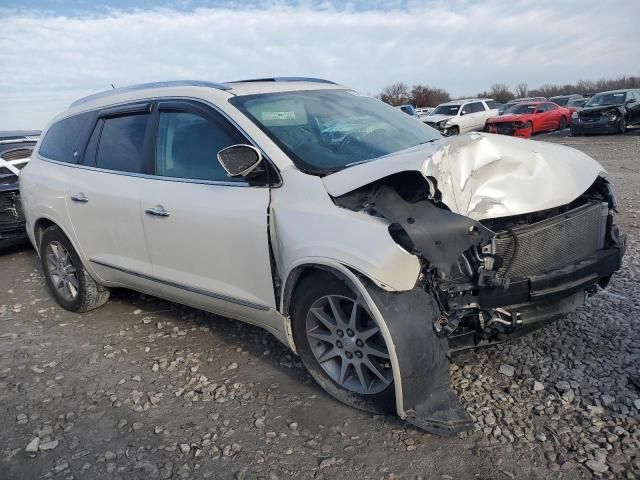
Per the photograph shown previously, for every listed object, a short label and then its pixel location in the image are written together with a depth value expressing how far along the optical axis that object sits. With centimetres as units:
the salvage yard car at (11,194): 673
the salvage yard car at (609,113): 1841
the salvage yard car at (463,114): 2162
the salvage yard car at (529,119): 2066
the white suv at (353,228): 256
